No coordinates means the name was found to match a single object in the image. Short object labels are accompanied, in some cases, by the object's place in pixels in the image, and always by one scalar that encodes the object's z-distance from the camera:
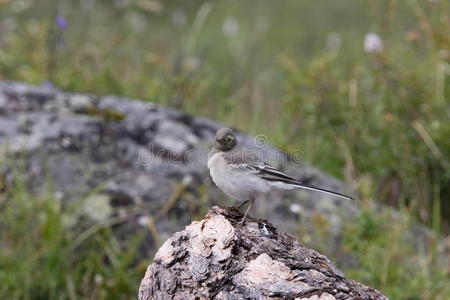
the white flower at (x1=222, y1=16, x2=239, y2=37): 20.66
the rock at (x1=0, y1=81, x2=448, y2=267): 10.47
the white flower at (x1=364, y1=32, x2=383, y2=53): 13.69
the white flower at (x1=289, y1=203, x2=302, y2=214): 10.28
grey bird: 8.15
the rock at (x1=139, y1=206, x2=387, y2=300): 5.12
